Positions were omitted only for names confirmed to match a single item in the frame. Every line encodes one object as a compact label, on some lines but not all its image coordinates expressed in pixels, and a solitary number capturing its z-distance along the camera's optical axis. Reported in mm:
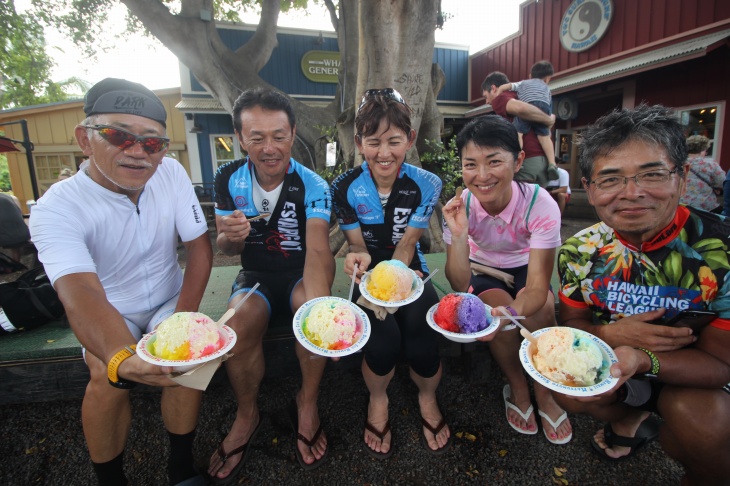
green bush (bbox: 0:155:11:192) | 27297
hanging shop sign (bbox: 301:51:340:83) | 12023
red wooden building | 7438
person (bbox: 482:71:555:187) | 4211
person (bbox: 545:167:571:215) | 4722
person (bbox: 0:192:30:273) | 4773
